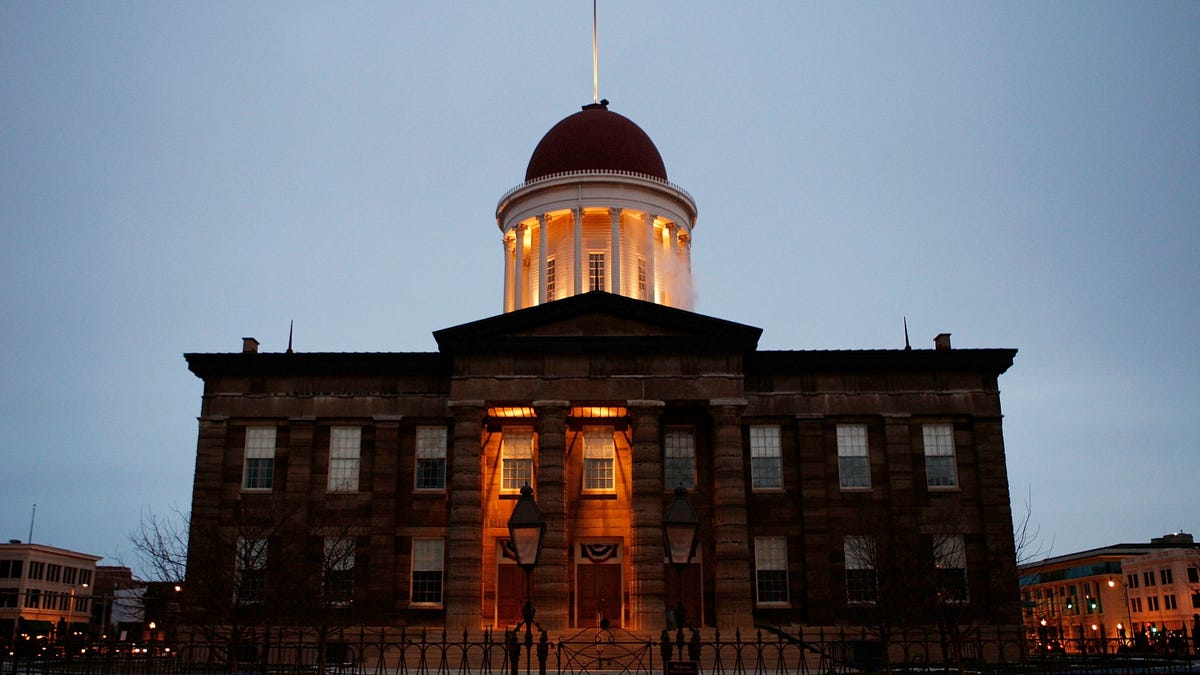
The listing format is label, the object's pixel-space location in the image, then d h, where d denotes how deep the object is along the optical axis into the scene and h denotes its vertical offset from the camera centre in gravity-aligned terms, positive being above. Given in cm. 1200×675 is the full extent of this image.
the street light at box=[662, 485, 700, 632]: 1864 +131
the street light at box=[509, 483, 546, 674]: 1861 +132
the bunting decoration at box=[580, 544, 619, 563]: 4556 +249
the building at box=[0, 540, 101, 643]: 10681 +329
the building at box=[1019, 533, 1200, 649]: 9544 +251
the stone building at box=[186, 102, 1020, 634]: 4203 +614
